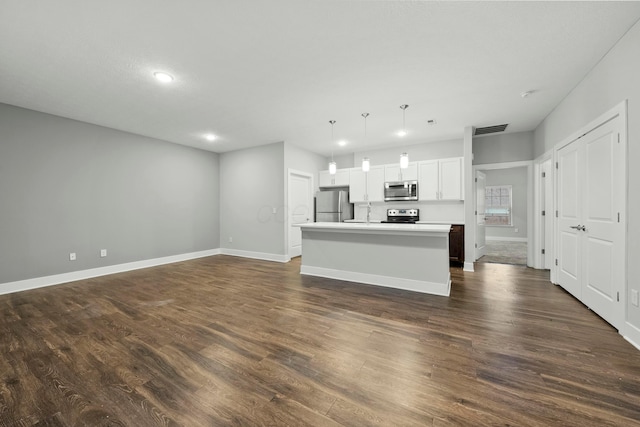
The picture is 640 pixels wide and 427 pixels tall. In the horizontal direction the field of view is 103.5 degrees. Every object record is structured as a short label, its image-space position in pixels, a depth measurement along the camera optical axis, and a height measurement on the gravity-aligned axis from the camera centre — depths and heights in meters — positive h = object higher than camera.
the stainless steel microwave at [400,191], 5.72 +0.50
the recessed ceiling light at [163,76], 2.88 +1.61
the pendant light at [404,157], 3.79 +0.84
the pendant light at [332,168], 4.26 +0.77
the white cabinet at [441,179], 5.29 +0.71
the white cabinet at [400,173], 5.73 +0.93
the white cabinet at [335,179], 6.63 +0.92
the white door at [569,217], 3.18 -0.07
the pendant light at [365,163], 4.16 +0.83
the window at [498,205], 8.85 +0.25
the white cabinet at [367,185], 6.16 +0.69
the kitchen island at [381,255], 3.45 -0.65
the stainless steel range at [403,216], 5.90 -0.09
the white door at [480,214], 5.80 -0.04
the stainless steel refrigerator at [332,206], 6.33 +0.17
